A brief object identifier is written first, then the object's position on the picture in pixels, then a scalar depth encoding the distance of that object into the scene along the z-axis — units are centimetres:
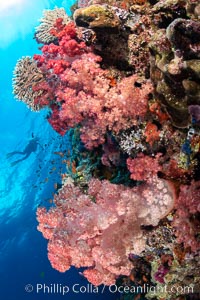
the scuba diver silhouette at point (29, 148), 2292
